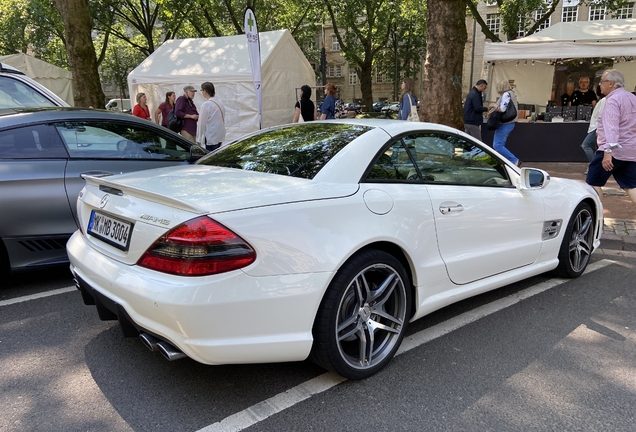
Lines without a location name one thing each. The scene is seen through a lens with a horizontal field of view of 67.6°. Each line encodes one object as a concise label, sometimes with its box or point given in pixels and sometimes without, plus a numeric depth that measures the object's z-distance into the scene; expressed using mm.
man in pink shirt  5062
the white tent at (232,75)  13656
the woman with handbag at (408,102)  10102
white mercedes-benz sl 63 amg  2154
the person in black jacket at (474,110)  9344
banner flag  8336
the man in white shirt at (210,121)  7965
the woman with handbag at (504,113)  8625
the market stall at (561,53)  10430
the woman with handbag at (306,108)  10352
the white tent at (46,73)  17578
